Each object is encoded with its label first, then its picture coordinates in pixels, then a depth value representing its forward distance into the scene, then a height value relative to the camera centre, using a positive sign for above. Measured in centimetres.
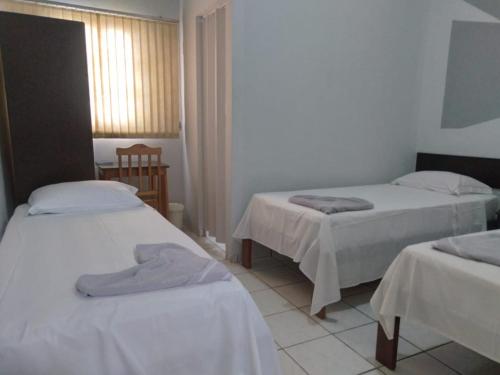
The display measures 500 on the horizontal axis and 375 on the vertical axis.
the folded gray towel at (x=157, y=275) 116 -53
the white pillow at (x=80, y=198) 223 -50
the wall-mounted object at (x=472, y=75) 314 +43
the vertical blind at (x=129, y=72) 344 +48
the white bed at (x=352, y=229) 221 -73
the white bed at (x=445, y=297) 132 -70
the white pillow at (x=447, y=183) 306 -53
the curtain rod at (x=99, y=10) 327 +104
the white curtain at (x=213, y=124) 304 -2
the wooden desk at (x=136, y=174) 328 -49
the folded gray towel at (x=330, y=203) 230 -54
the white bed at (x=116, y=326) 97 -60
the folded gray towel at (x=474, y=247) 145 -53
